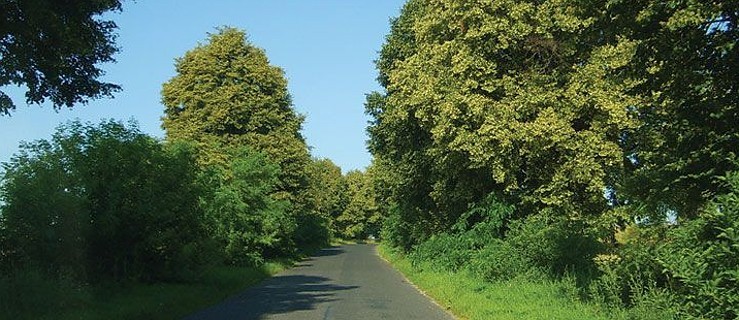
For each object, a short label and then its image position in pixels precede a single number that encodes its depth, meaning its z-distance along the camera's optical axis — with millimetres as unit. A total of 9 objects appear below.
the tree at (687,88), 8969
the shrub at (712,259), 7785
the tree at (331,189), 106375
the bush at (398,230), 40438
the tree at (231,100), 39719
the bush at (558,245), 17031
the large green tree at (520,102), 18906
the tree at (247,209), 28000
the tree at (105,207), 14672
